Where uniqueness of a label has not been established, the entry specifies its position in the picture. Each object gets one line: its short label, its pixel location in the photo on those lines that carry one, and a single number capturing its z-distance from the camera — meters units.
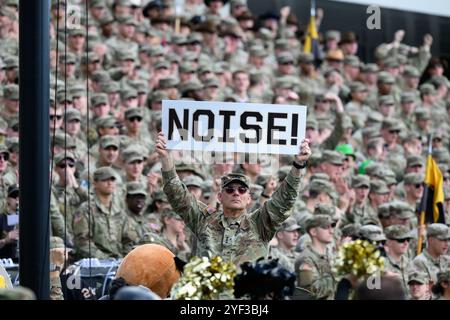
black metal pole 17.17
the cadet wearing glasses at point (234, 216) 19.31
